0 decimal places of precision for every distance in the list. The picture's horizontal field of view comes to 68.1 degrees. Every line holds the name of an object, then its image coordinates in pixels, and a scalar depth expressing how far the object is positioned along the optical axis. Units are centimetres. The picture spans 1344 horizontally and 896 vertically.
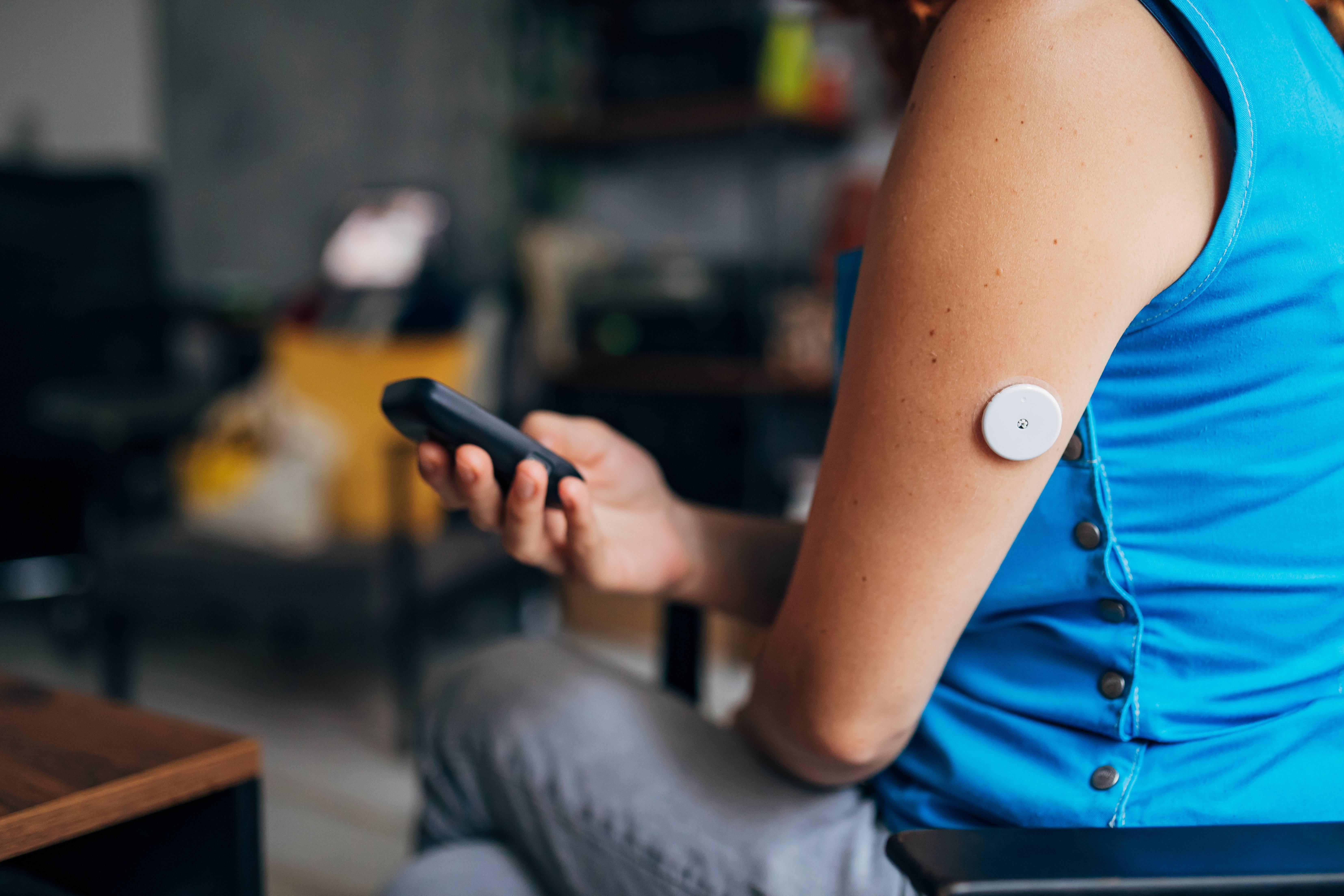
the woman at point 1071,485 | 44
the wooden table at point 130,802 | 57
